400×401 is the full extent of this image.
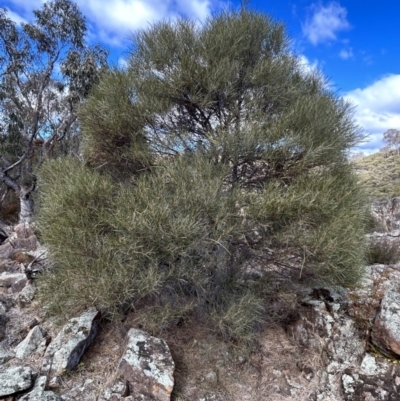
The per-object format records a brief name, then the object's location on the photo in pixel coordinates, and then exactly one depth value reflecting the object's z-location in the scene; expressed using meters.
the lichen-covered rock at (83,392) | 2.82
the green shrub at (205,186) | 3.10
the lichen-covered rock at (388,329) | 3.15
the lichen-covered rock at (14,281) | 5.02
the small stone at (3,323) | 3.77
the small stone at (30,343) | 3.35
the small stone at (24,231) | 7.76
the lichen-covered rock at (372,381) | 2.91
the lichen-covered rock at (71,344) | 3.05
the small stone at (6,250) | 6.50
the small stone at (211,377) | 3.25
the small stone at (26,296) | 4.54
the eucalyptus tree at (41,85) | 11.48
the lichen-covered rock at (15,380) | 2.70
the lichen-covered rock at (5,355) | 3.24
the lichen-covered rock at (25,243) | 7.17
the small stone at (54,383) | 2.89
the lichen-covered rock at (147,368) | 2.83
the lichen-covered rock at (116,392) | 2.76
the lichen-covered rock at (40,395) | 2.66
